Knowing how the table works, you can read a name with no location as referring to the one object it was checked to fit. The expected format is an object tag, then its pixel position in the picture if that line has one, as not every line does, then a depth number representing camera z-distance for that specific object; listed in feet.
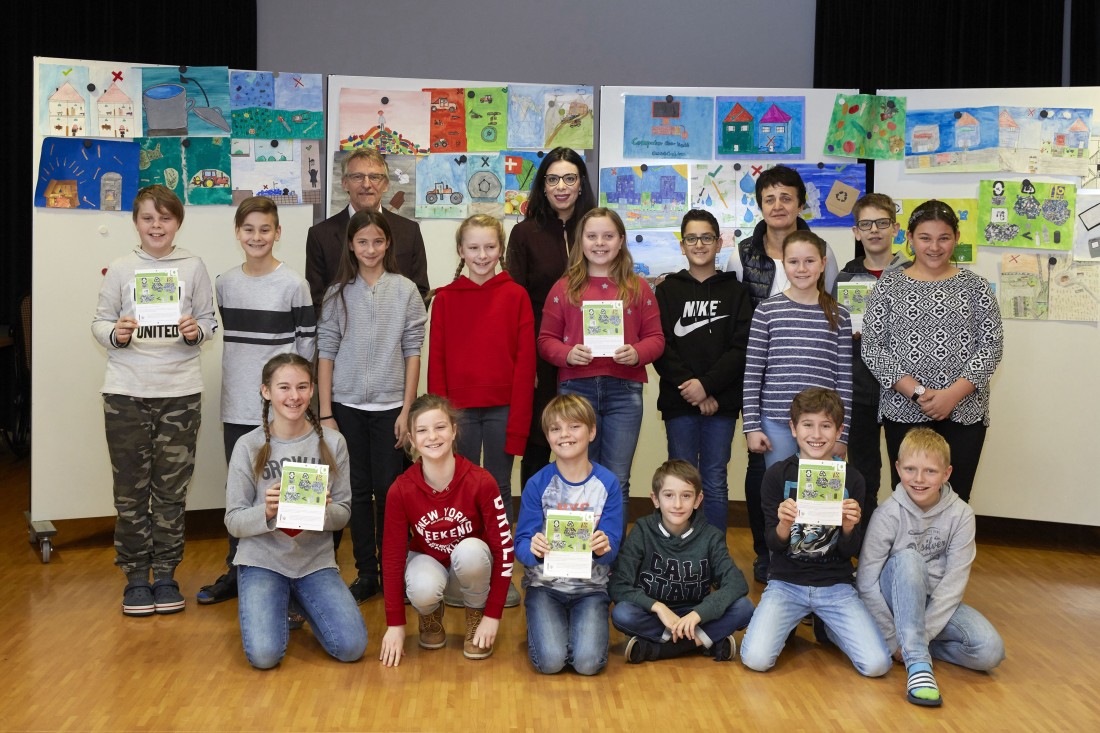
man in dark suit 13.46
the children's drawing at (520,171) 16.11
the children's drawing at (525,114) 16.07
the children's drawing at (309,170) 15.67
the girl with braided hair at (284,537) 10.56
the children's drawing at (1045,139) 15.51
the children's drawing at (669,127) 16.38
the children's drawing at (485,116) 16.01
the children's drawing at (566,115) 16.12
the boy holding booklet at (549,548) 10.39
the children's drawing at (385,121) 15.85
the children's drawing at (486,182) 16.06
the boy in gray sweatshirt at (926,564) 10.48
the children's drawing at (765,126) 16.31
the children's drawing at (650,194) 16.38
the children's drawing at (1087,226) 15.46
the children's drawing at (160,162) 15.03
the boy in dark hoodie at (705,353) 12.94
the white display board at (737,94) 16.34
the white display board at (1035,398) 15.69
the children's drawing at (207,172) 15.21
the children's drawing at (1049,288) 15.56
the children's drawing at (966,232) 15.79
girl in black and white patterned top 12.19
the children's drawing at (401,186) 16.01
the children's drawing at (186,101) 14.96
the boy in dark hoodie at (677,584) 10.69
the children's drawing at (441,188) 16.03
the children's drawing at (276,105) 15.31
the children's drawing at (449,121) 15.97
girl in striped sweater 12.19
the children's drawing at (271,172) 15.44
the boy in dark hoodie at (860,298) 13.67
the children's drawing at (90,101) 14.51
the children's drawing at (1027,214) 15.55
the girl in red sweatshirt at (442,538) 10.73
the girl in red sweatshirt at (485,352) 12.36
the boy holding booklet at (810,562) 10.60
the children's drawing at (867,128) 16.02
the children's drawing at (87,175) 14.60
